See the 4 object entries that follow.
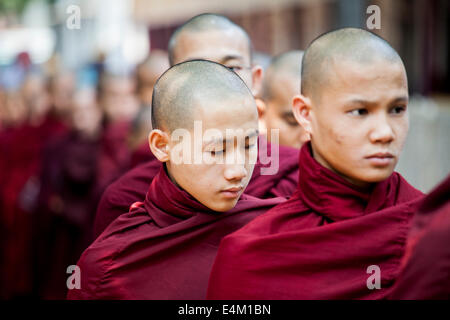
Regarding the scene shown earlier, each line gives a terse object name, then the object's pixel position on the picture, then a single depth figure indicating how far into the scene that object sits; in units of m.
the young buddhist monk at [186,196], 4.41
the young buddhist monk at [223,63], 5.66
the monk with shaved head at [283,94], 6.62
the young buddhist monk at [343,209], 4.06
